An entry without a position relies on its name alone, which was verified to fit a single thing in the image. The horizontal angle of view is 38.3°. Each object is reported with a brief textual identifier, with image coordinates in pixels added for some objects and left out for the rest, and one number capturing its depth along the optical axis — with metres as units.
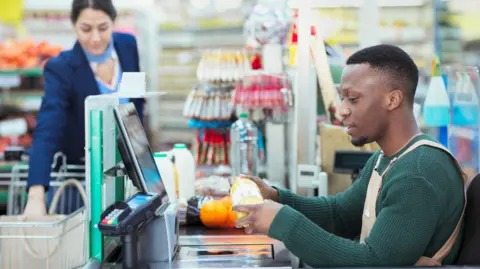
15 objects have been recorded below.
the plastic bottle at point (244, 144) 4.57
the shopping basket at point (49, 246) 2.17
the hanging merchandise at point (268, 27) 5.01
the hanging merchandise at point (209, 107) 5.18
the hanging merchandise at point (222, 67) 5.37
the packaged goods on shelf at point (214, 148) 5.29
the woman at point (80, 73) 3.62
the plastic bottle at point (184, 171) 3.31
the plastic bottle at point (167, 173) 2.98
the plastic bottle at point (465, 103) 3.75
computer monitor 2.29
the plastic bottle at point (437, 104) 3.72
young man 1.94
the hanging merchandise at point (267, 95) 4.61
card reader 1.94
